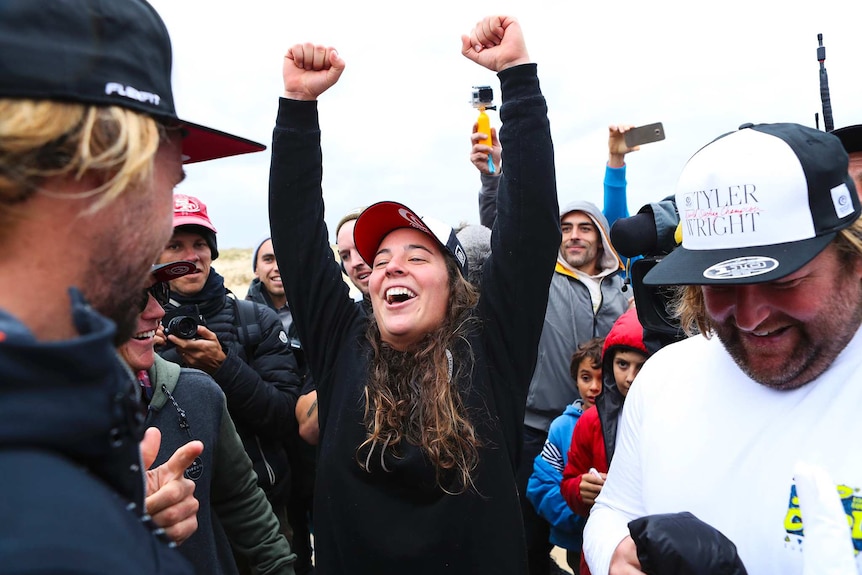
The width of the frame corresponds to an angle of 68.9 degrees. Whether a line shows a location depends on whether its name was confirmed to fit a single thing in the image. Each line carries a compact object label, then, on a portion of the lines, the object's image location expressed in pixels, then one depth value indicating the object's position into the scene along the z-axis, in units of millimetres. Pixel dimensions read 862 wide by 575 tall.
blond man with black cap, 652
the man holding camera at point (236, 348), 2898
